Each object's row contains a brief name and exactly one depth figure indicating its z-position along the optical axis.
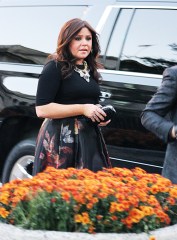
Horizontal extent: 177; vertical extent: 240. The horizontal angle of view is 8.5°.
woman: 6.77
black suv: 7.89
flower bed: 4.50
